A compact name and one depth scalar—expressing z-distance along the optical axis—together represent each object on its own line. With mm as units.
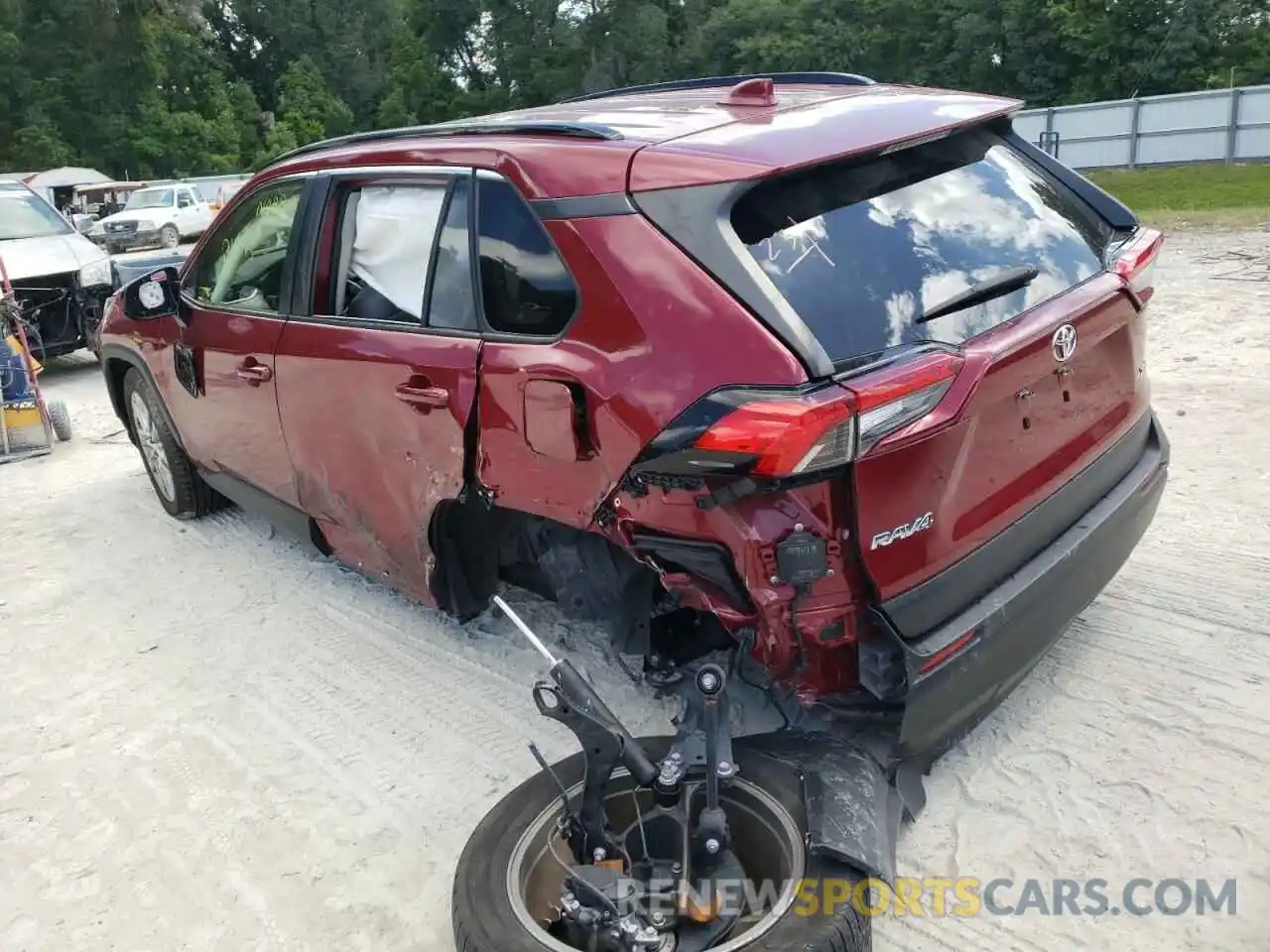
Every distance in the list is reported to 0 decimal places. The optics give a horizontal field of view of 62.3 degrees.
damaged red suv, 2432
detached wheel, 2271
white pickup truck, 25828
